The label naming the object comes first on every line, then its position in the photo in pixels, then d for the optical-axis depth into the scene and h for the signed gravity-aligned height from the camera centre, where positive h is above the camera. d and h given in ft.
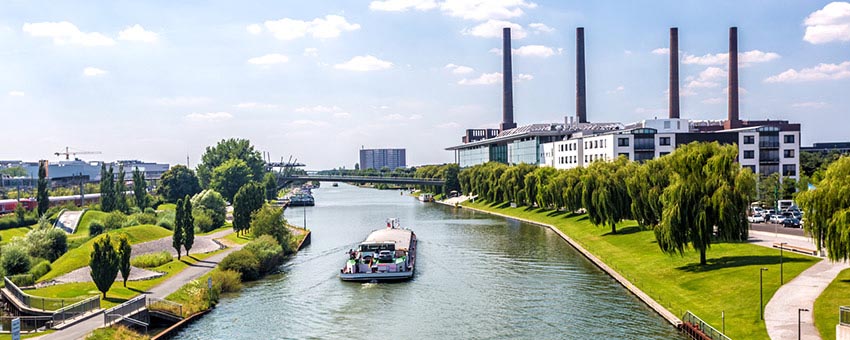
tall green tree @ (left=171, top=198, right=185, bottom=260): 220.02 -18.10
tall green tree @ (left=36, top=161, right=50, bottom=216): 343.87 -12.17
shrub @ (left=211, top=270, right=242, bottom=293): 191.31 -30.21
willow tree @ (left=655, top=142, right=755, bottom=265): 180.38 -9.25
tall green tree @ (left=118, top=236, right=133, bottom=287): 168.96 -20.39
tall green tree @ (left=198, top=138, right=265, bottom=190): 636.56 -6.92
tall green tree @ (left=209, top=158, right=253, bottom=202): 556.92 -7.82
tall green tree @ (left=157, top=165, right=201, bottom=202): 499.10 -10.89
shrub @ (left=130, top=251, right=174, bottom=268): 215.10 -27.65
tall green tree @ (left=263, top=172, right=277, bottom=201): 641.81 -16.41
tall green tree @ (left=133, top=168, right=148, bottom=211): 400.67 -11.86
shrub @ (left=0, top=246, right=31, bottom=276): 202.54 -25.89
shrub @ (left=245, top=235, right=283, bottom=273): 226.97 -27.47
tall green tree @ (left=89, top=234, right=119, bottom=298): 159.12 -21.50
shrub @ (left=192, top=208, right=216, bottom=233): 336.82 -24.96
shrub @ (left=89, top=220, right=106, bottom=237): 293.02 -24.01
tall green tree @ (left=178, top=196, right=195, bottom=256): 228.84 -19.24
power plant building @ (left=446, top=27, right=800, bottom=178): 414.62 +15.89
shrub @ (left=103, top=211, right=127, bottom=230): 306.76 -22.30
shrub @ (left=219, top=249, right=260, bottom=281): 208.74 -28.02
